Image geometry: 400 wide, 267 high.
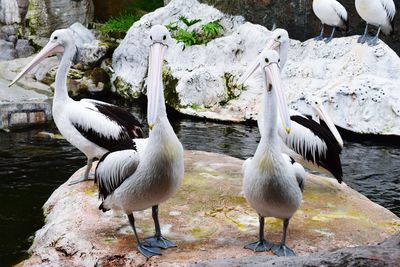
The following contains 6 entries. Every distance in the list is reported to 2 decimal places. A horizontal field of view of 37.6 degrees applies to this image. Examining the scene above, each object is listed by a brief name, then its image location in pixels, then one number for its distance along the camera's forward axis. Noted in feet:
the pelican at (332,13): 29.37
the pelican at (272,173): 11.55
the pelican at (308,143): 16.66
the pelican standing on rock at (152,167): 11.42
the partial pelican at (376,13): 28.68
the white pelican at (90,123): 16.85
